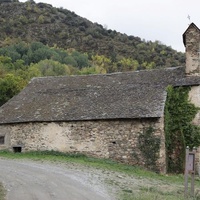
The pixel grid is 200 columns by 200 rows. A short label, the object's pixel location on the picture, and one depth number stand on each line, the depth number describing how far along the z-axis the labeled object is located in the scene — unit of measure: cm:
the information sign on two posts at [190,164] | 1416
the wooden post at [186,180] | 1377
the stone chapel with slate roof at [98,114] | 2227
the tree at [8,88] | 4122
